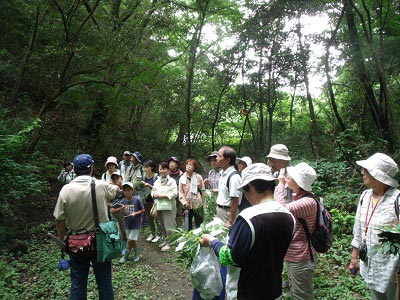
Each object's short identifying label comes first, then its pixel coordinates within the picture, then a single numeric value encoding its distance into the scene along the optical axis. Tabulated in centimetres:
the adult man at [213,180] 726
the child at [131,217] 607
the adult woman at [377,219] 264
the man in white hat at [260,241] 209
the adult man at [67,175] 826
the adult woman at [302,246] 308
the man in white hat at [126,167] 795
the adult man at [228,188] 433
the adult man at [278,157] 405
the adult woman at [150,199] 745
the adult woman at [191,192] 666
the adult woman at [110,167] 647
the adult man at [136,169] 782
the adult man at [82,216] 347
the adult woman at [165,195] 668
